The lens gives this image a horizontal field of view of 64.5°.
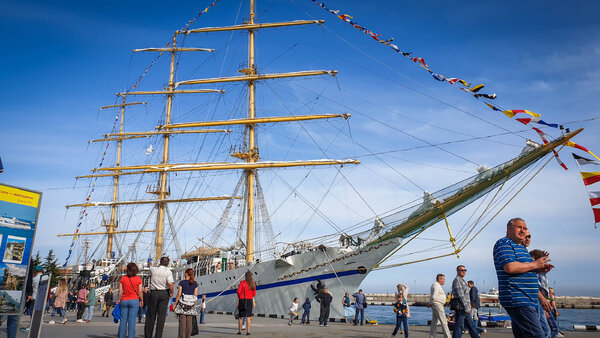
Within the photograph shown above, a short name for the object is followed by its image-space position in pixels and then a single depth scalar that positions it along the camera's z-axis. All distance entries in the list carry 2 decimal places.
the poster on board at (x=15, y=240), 5.77
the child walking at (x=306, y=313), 18.06
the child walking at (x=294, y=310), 16.92
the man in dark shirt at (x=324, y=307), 16.47
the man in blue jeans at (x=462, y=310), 9.33
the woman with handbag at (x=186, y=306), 8.48
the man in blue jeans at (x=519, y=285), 4.64
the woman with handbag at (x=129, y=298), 8.58
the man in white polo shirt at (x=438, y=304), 9.18
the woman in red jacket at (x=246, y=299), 11.06
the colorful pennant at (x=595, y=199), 10.11
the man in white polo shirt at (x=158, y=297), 8.75
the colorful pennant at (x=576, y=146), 10.89
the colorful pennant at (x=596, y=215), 9.98
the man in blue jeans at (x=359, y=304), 17.47
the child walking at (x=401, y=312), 11.55
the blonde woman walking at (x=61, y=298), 13.95
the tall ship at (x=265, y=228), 15.85
